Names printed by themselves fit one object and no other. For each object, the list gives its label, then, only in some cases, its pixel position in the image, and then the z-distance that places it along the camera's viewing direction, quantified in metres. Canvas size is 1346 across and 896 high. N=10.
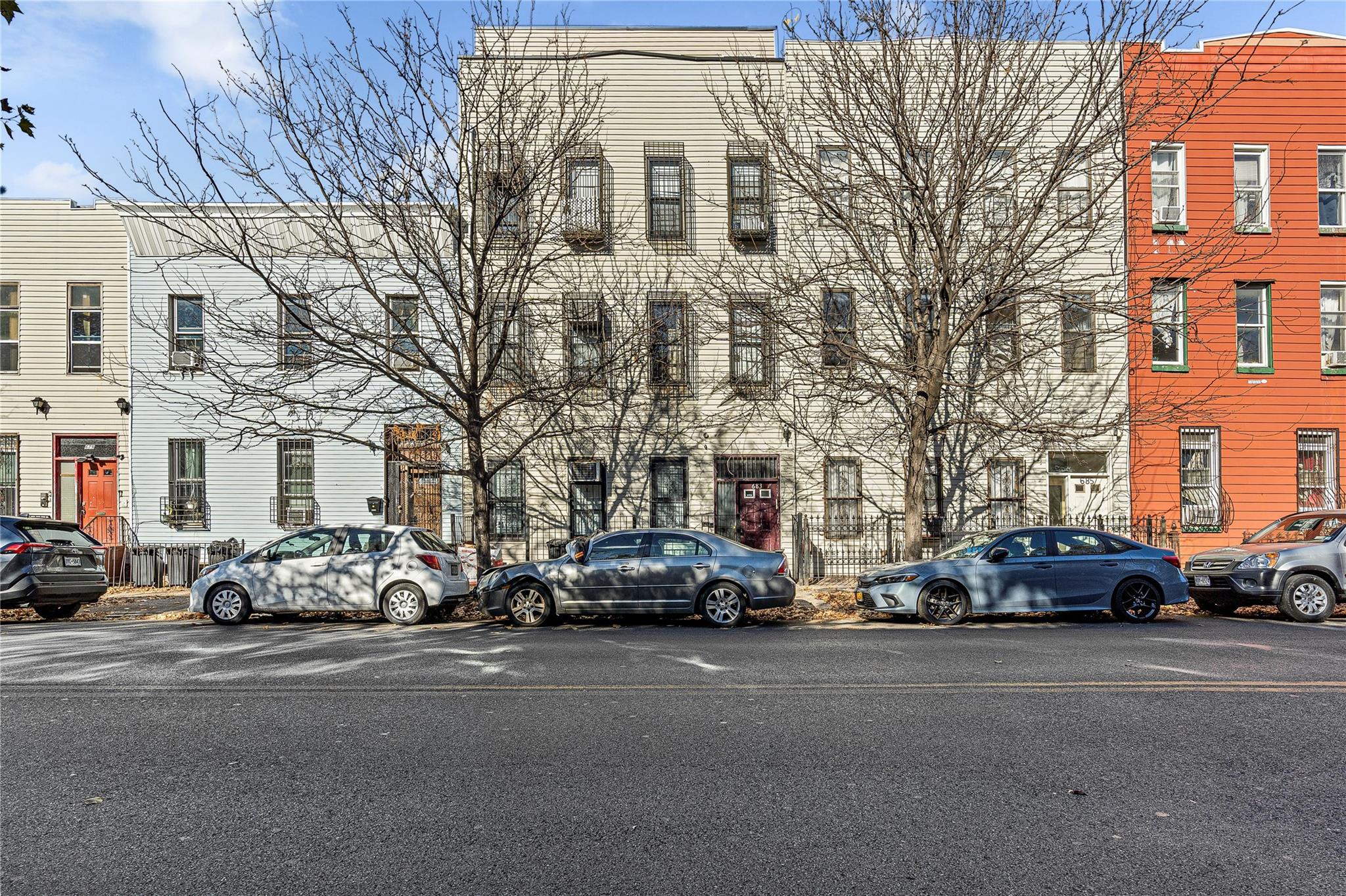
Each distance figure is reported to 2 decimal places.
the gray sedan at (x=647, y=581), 14.12
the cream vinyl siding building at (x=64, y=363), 22.86
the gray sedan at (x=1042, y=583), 14.20
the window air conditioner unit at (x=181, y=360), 22.50
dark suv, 14.51
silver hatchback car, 14.58
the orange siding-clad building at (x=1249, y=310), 22.52
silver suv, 14.29
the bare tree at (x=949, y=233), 16.77
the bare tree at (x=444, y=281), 16.31
